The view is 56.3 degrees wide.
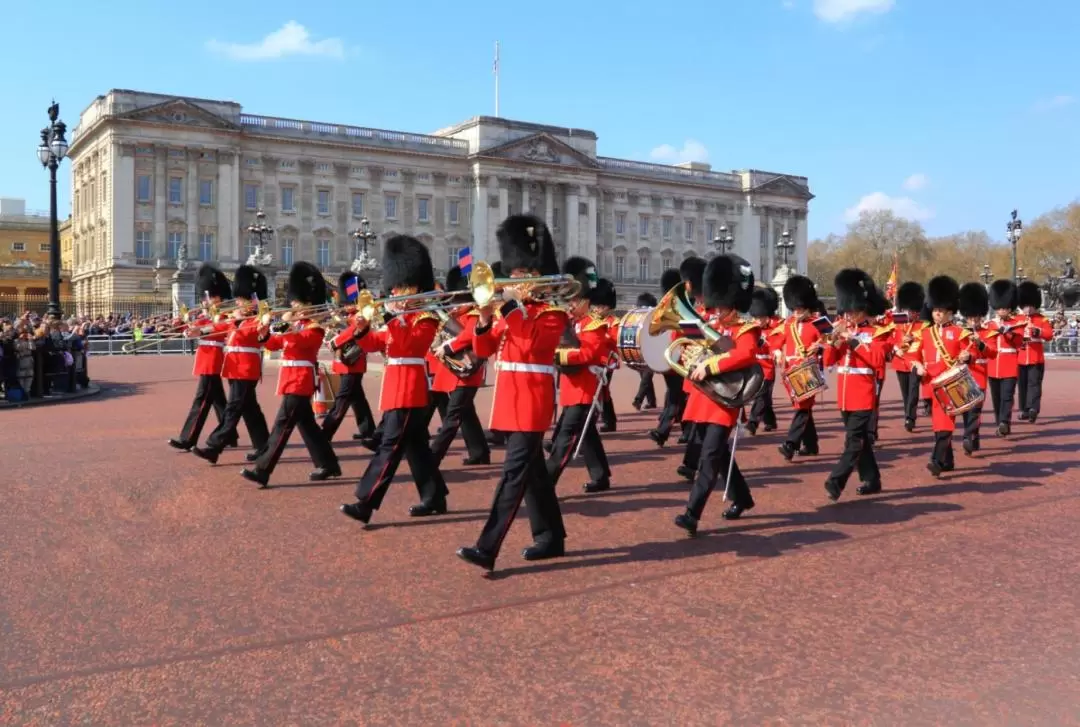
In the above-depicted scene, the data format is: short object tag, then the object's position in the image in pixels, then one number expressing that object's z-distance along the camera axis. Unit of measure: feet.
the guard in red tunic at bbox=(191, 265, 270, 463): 26.37
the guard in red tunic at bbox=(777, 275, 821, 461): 27.30
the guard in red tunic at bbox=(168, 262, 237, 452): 28.02
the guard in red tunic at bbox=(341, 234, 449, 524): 19.47
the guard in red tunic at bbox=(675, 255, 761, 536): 18.43
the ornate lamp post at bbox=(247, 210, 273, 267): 125.80
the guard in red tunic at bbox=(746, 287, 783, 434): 33.09
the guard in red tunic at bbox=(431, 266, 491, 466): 25.14
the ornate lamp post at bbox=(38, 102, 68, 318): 58.08
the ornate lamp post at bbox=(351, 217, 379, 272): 126.12
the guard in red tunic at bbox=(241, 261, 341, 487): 23.43
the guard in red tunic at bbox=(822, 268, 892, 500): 23.16
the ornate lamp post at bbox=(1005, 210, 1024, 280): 123.03
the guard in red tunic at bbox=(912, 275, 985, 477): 26.81
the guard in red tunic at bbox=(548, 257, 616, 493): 23.30
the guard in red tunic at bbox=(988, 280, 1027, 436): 37.11
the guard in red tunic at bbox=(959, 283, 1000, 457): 30.22
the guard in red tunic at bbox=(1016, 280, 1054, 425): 38.93
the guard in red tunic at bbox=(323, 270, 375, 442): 24.98
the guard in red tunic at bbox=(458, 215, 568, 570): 16.42
